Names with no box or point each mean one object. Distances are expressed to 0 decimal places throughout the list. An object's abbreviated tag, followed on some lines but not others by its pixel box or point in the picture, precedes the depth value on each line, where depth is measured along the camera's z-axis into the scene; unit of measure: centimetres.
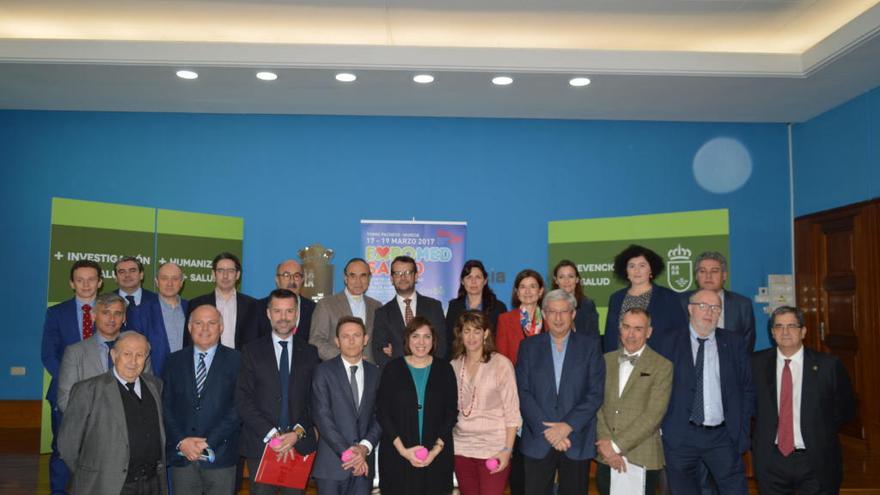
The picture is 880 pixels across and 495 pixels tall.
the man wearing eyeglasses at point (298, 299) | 495
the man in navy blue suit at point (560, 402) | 396
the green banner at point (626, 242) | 671
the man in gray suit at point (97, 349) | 410
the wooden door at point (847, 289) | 688
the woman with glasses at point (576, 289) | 478
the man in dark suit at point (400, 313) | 487
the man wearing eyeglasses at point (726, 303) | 479
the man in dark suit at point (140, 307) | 467
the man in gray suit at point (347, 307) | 485
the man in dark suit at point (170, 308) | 477
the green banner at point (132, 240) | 647
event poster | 764
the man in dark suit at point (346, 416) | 379
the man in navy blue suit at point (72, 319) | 475
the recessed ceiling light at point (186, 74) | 634
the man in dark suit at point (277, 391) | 382
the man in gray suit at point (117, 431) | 344
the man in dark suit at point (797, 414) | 382
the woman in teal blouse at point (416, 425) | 380
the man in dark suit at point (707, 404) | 396
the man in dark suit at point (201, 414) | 382
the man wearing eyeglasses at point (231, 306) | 489
